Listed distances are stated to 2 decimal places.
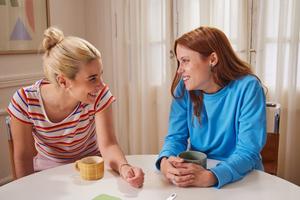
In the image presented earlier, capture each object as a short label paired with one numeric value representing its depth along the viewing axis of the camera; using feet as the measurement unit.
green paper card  3.39
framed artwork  8.42
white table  3.43
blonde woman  4.52
